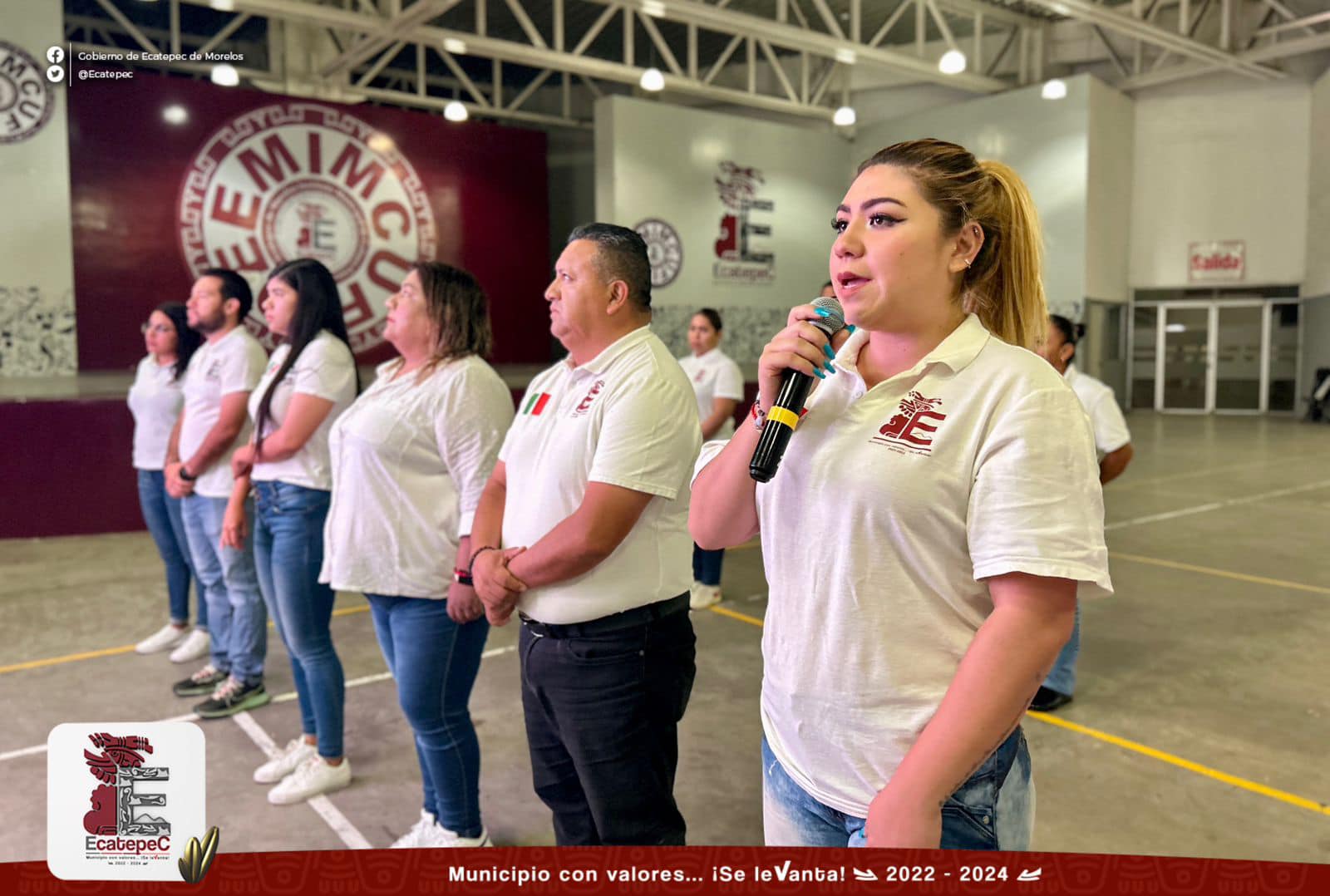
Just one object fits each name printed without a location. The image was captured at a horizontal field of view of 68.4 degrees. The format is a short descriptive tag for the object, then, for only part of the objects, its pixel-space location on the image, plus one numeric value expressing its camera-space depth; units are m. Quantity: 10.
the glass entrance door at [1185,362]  15.57
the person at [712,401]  4.93
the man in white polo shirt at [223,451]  3.42
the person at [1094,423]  3.42
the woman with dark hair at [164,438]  4.25
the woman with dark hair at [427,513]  2.33
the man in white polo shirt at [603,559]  1.84
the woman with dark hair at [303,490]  2.78
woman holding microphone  0.99
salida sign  14.67
